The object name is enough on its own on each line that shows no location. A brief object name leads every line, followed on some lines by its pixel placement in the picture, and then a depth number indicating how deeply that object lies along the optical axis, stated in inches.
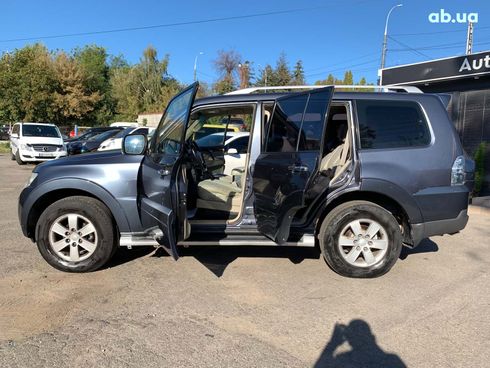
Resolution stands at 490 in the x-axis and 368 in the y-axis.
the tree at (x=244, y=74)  1946.4
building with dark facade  460.1
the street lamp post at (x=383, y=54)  1235.2
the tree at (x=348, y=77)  2134.6
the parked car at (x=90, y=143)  670.5
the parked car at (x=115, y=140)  646.5
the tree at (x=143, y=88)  1941.4
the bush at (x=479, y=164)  399.2
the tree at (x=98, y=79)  1750.9
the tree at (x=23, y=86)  1291.8
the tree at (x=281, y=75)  1753.2
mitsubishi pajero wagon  173.5
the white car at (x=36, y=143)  641.6
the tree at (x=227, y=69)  1931.6
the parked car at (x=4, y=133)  1422.2
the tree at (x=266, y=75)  1778.4
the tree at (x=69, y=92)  1537.9
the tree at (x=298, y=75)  1937.3
